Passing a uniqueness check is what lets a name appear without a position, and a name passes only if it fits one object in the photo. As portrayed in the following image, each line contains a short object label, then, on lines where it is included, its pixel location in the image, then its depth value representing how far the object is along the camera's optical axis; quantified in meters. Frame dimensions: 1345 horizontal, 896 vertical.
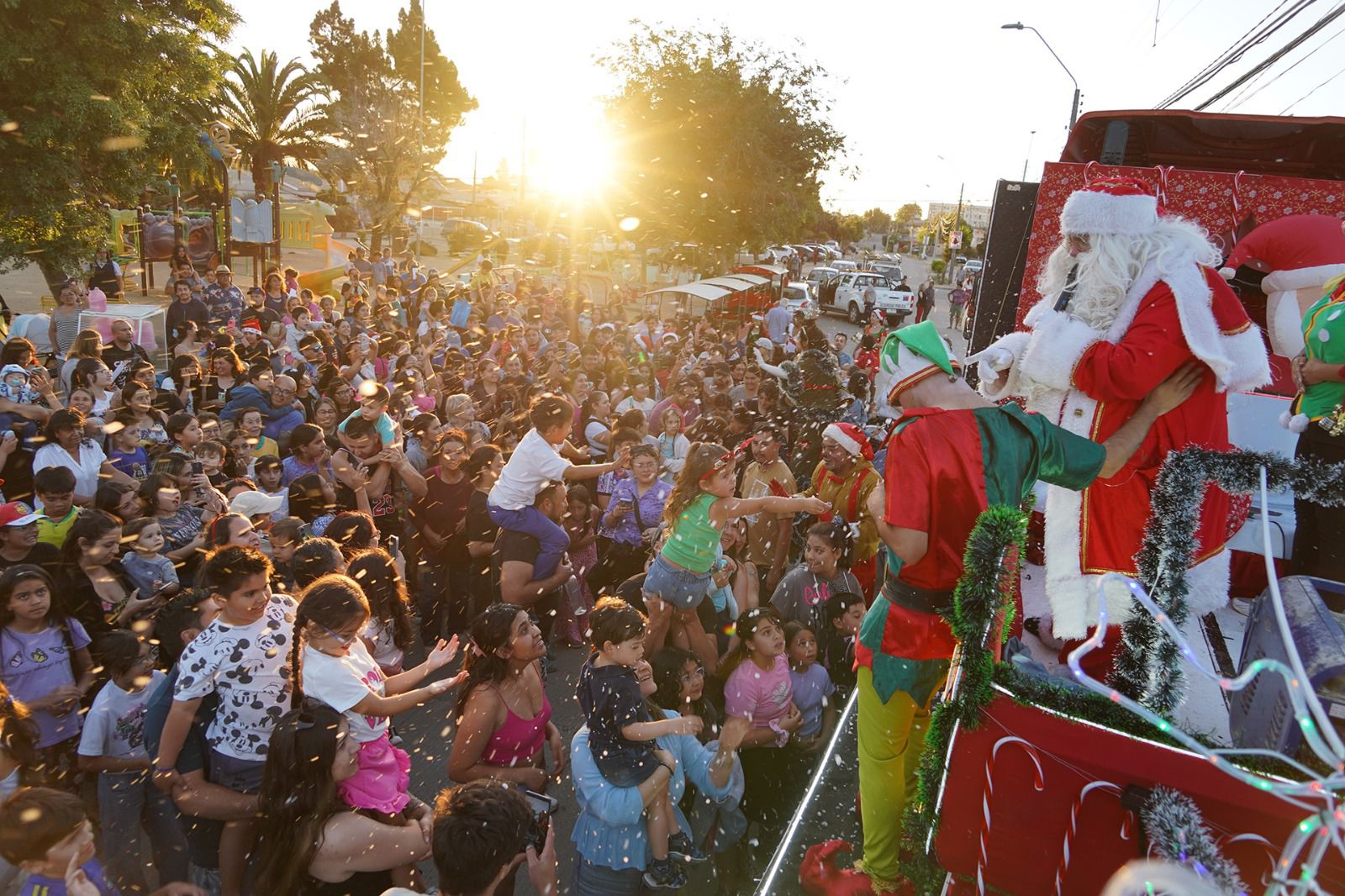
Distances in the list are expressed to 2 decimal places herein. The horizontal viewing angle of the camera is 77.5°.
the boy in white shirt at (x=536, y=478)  5.64
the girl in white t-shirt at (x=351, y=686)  3.27
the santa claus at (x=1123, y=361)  3.08
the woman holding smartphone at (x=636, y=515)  6.31
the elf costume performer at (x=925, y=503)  2.71
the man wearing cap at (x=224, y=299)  10.98
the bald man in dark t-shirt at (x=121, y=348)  7.76
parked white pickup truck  29.29
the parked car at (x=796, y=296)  26.95
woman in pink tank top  3.62
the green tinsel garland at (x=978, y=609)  2.16
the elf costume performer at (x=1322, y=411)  3.17
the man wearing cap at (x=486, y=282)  17.00
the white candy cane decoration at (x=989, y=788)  2.22
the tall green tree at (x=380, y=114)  34.81
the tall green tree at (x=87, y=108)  10.38
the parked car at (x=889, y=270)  35.81
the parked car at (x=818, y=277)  33.22
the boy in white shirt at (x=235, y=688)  3.30
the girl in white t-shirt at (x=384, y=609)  4.38
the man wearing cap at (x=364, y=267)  20.80
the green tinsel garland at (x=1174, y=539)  2.16
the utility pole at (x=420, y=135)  35.88
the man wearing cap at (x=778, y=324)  18.20
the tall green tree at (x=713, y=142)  26.00
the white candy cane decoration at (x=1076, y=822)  2.15
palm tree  30.34
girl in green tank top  4.96
